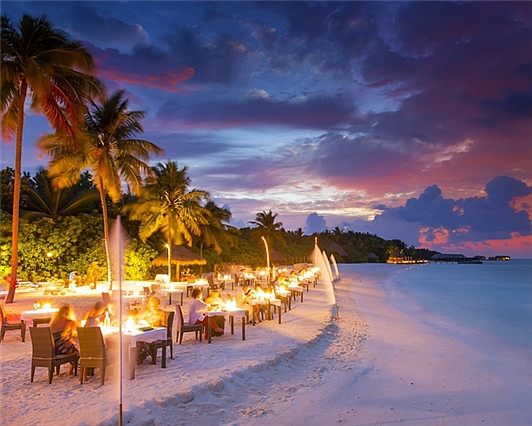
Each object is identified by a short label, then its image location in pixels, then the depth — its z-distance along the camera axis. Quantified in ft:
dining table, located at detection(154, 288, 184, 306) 53.13
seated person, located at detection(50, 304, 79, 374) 23.66
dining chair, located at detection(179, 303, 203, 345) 33.17
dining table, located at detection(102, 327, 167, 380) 23.71
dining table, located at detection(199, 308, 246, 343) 33.99
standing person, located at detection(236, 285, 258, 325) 42.83
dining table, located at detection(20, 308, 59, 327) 32.65
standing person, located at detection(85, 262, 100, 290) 66.38
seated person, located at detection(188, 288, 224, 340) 34.65
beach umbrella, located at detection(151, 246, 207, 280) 78.74
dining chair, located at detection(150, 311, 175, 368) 25.95
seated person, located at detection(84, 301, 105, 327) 25.79
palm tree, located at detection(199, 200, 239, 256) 103.71
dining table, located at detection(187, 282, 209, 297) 61.41
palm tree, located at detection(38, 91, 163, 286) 66.90
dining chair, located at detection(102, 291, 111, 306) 43.73
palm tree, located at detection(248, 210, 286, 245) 158.92
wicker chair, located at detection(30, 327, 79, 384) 22.86
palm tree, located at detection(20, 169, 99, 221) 81.05
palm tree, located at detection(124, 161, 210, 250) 80.48
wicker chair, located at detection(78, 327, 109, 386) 22.75
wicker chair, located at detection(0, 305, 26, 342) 33.22
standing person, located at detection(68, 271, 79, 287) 62.03
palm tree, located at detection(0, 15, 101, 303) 46.60
